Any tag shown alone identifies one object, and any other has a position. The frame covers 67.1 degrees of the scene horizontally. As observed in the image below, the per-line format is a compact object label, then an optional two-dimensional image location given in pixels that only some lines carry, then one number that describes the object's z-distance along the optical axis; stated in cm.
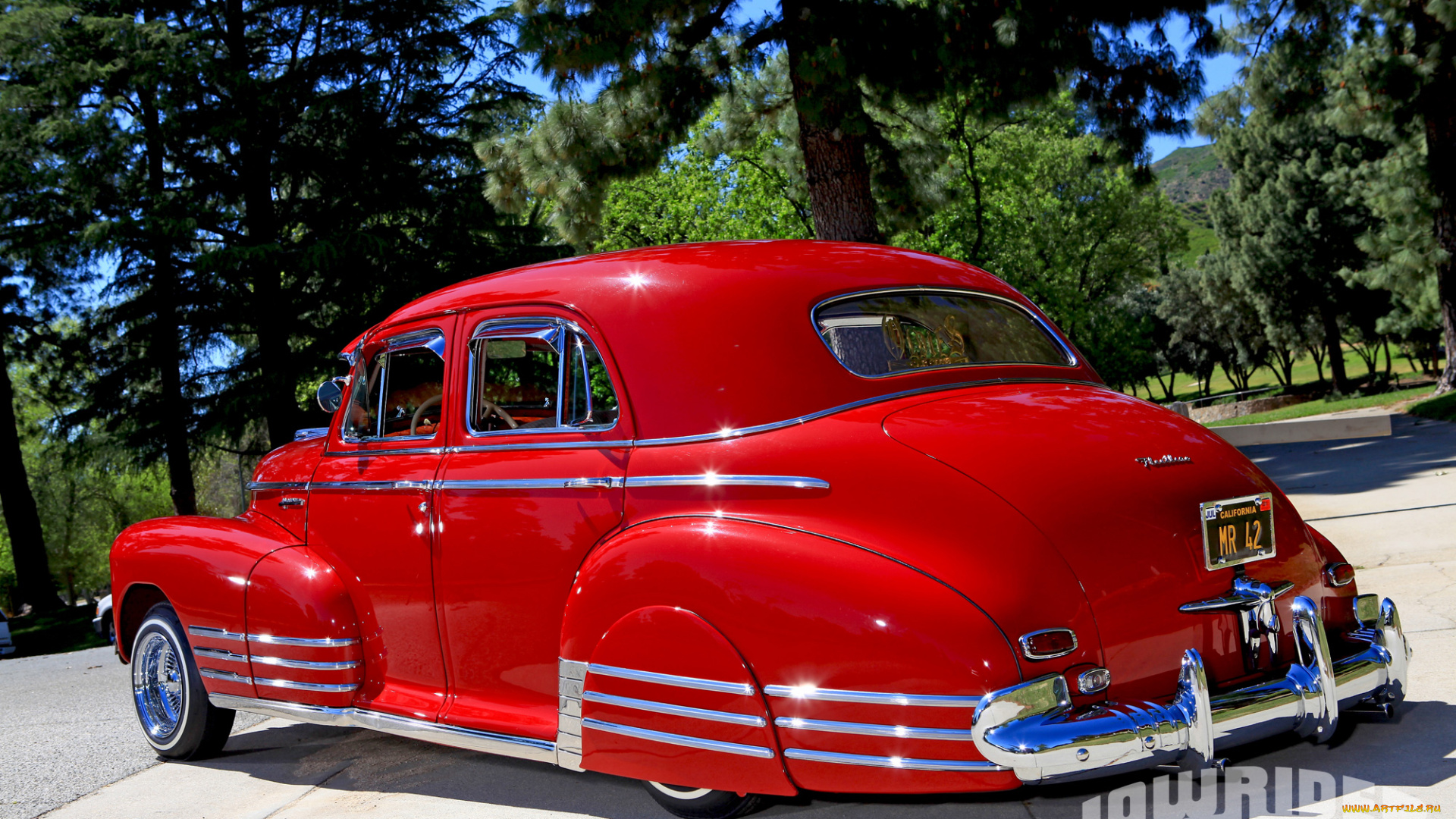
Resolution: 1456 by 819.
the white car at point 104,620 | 870
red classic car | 301
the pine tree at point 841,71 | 1012
